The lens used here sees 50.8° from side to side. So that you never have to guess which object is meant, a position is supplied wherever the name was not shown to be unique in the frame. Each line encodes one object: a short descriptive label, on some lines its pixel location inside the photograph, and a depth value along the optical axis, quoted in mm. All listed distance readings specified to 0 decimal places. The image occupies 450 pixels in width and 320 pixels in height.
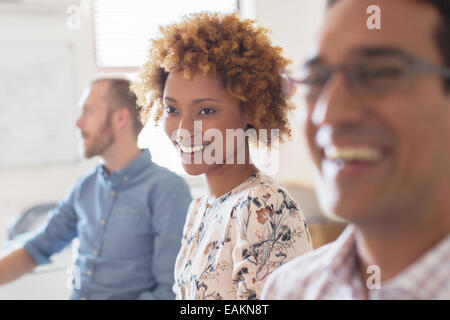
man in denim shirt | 1576
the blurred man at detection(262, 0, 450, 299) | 532
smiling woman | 1002
